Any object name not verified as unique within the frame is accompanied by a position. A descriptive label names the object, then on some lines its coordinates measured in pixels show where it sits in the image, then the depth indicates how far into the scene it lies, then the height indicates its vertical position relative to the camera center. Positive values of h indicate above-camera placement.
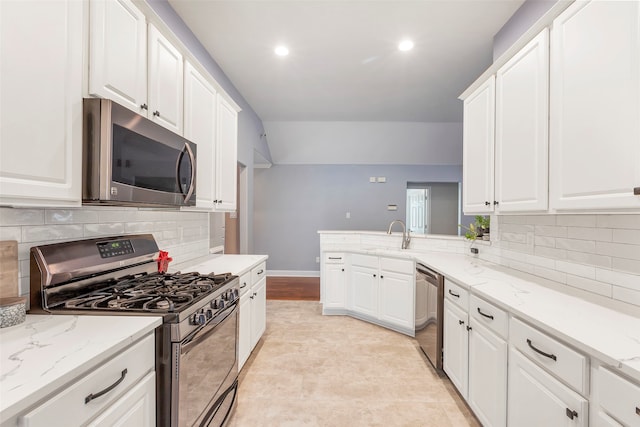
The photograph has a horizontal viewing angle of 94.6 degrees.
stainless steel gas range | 1.22 -0.41
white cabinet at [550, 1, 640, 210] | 1.16 +0.49
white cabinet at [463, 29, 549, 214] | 1.66 +0.53
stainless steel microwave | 1.23 +0.26
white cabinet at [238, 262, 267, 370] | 2.36 -0.86
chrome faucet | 3.55 -0.30
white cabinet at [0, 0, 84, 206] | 0.94 +0.38
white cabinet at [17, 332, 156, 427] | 0.77 -0.56
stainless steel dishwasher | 2.39 -0.85
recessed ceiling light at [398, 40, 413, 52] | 2.76 +1.62
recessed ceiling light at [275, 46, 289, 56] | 2.90 +1.63
